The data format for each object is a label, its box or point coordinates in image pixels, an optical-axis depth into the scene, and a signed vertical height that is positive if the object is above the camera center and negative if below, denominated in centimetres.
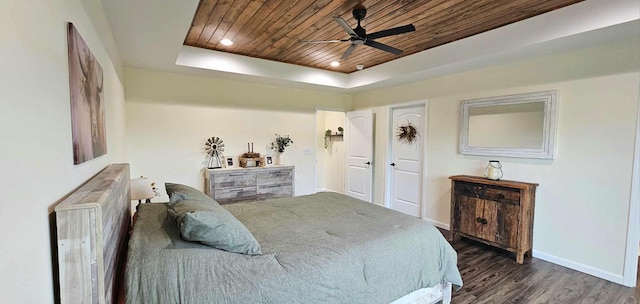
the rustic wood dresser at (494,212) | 321 -87
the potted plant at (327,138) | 715 +0
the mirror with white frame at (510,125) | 327 +19
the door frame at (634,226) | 270 -81
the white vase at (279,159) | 529 -40
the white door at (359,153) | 563 -31
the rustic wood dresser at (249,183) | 434 -75
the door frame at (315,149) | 572 -23
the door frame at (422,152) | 463 -21
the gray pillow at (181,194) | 200 -42
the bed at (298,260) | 135 -70
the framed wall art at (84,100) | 130 +19
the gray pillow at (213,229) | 150 -50
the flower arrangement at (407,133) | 492 +11
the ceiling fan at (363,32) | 265 +102
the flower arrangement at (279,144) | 527 -12
